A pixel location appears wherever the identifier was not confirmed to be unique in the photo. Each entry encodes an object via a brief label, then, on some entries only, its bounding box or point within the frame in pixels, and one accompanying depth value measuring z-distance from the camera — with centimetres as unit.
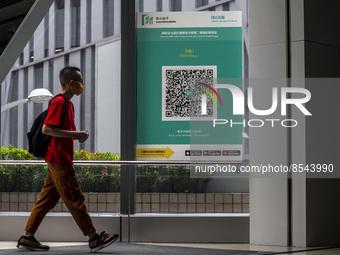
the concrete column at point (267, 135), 590
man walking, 516
